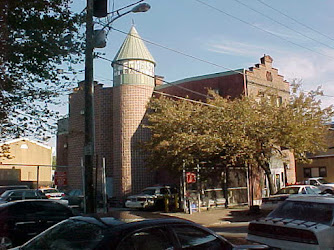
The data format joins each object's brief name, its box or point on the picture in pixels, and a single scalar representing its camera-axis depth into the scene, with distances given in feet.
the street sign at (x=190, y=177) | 68.03
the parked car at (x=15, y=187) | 86.06
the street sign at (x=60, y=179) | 71.77
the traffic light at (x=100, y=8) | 35.91
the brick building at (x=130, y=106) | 91.09
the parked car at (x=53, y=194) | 83.51
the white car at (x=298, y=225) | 22.56
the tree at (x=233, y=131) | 64.80
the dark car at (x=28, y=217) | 31.65
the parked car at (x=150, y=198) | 73.87
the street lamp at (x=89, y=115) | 33.06
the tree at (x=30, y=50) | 31.19
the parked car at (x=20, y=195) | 70.64
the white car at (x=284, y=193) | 60.23
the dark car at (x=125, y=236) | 14.01
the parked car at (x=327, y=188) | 84.88
